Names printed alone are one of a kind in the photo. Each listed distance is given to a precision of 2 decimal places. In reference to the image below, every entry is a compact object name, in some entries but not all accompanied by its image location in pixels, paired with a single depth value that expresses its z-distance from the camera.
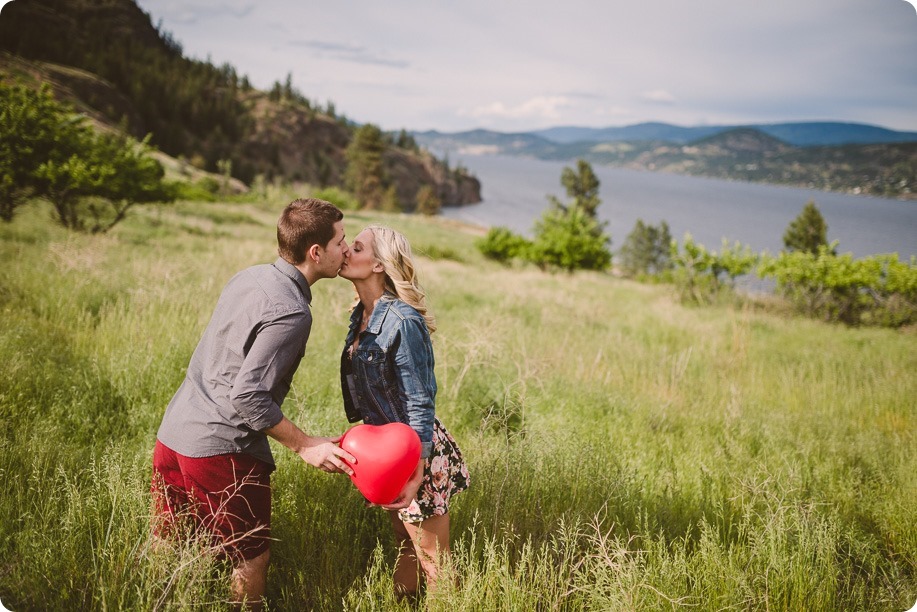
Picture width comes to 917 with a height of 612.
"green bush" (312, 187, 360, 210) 50.37
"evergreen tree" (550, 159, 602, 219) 56.38
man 1.98
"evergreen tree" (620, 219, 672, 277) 59.16
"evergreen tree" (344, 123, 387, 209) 73.31
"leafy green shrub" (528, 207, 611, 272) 31.78
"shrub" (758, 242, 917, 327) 15.34
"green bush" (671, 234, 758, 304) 18.91
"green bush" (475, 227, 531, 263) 33.97
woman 2.25
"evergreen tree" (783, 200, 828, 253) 39.81
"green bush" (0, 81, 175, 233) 11.75
